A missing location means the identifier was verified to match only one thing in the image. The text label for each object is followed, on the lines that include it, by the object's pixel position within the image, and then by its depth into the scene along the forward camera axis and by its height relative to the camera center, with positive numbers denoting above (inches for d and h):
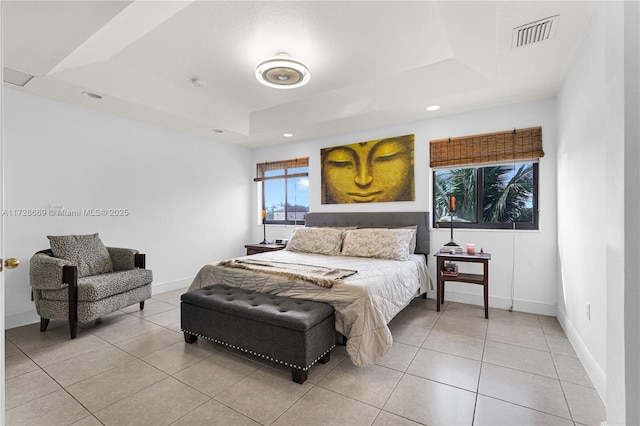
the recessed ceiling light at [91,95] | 123.3 +48.7
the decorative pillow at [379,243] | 138.5 -14.3
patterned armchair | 109.8 -25.3
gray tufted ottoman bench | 80.5 -32.2
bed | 88.6 -21.2
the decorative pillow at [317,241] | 156.2 -14.6
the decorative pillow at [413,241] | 150.4 -14.1
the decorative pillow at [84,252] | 121.0 -15.7
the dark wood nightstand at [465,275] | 128.5 -28.5
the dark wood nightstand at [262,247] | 188.4 -21.5
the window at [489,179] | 137.3 +16.2
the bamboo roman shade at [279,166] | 203.9 +32.4
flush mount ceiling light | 101.4 +48.8
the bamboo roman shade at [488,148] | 134.3 +30.0
